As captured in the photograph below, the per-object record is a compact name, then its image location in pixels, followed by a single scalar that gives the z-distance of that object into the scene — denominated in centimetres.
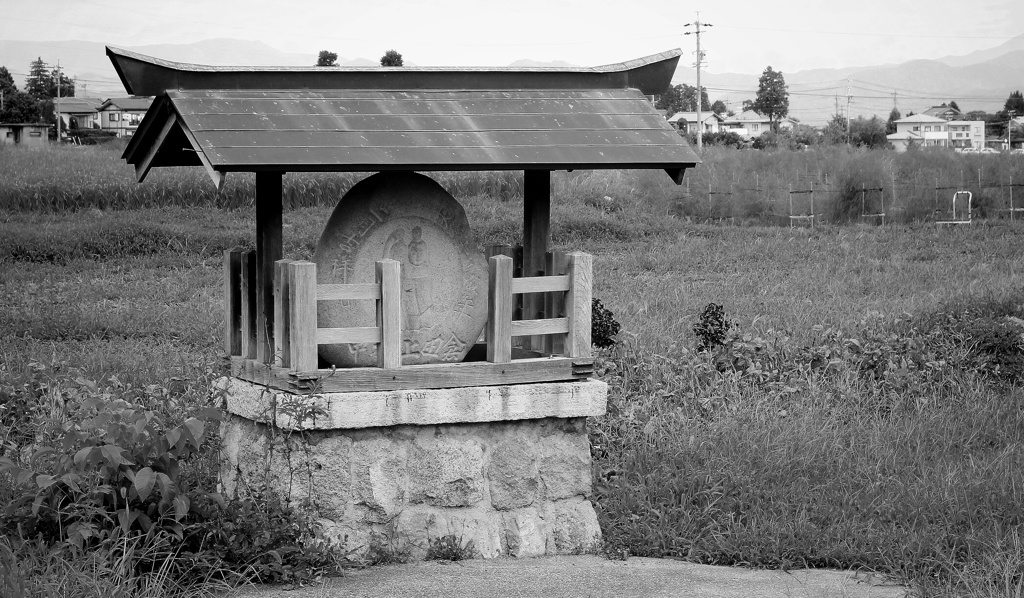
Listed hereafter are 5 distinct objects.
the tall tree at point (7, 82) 7225
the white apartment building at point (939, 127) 11725
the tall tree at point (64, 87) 8925
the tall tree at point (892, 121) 10291
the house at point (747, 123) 11406
